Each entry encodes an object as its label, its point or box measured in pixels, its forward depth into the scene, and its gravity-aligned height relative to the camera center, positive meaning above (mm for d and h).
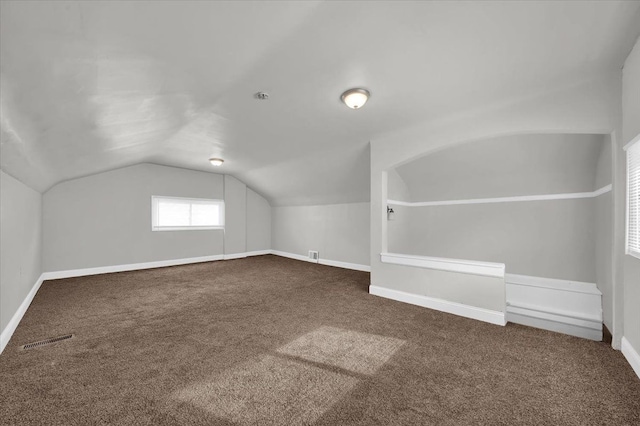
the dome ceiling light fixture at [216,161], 5595 +1108
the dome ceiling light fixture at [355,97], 2656 +1192
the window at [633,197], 2084 +120
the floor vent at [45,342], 2391 -1233
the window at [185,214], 6453 -51
